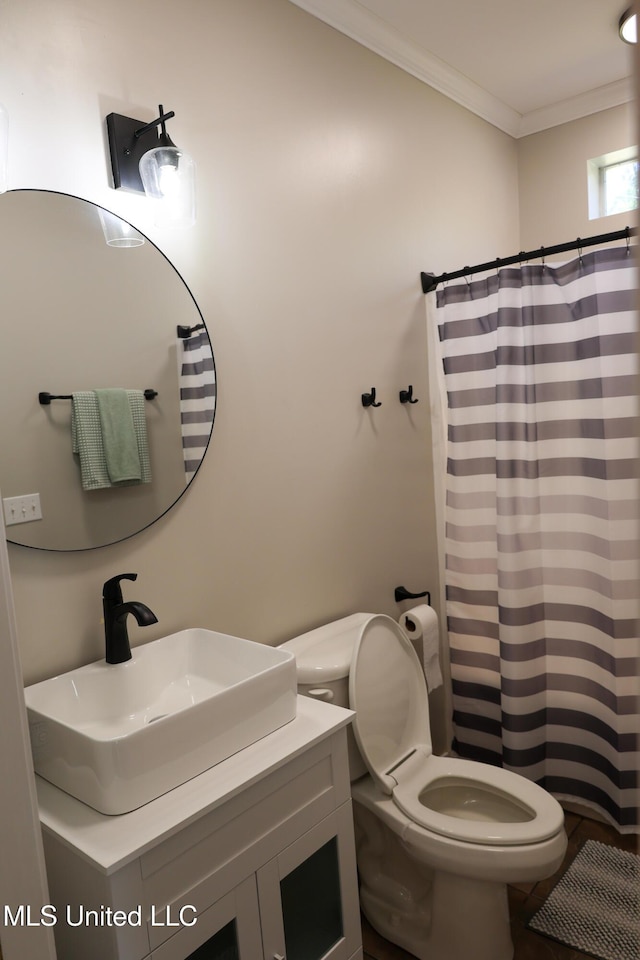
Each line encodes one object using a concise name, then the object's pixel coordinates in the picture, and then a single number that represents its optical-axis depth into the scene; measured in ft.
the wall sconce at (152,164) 4.99
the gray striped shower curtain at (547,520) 6.89
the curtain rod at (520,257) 6.51
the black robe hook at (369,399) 7.41
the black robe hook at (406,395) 7.96
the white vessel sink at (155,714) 3.84
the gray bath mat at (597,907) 5.91
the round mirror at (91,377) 4.58
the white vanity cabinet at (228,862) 3.64
